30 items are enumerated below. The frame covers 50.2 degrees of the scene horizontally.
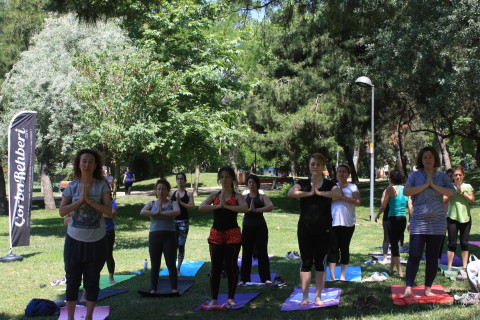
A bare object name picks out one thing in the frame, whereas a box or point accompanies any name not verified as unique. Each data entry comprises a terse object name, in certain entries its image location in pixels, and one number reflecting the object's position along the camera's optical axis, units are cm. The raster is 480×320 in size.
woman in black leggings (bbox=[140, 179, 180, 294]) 700
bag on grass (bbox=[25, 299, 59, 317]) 597
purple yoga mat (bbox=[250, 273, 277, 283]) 810
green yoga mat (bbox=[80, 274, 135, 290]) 783
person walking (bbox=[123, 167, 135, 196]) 3297
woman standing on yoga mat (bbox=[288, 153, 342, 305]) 601
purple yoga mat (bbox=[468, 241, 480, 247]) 1143
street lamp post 1900
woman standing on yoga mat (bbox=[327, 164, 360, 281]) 753
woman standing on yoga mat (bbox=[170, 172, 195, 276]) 841
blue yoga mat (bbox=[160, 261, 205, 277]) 897
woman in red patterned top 620
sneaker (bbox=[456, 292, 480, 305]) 561
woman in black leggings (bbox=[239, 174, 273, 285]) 779
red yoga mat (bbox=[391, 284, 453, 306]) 604
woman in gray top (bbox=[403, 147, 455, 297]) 608
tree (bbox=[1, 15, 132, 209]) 2253
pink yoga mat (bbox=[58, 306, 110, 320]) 576
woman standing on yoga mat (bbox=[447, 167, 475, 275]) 803
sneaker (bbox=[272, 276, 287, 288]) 745
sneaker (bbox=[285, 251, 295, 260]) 1050
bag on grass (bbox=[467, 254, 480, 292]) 589
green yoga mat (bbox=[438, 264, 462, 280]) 770
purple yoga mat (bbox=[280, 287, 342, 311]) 605
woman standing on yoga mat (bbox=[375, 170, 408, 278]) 787
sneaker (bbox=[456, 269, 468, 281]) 743
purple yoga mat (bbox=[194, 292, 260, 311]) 627
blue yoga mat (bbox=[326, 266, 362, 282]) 788
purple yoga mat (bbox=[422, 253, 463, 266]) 920
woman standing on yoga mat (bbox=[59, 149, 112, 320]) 501
